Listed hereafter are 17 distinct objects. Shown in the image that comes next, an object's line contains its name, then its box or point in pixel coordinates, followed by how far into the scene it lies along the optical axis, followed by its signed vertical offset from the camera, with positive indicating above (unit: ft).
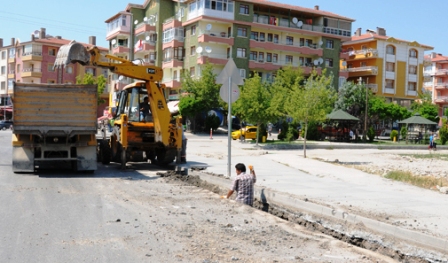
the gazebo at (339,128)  161.84 +0.67
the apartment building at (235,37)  207.62 +37.70
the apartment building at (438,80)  341.21 +34.73
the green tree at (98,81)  254.68 +20.73
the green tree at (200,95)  184.03 +10.96
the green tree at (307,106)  97.09 +4.27
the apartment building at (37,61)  296.30 +33.99
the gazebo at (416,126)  175.28 +2.27
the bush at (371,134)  168.87 -0.96
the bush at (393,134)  183.83 -0.83
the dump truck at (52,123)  52.49 -0.05
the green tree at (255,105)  123.24 +5.36
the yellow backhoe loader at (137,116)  58.11 +0.96
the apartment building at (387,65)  265.34 +33.74
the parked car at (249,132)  159.33 -1.33
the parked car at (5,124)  226.36 -1.35
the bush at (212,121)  192.85 +1.96
